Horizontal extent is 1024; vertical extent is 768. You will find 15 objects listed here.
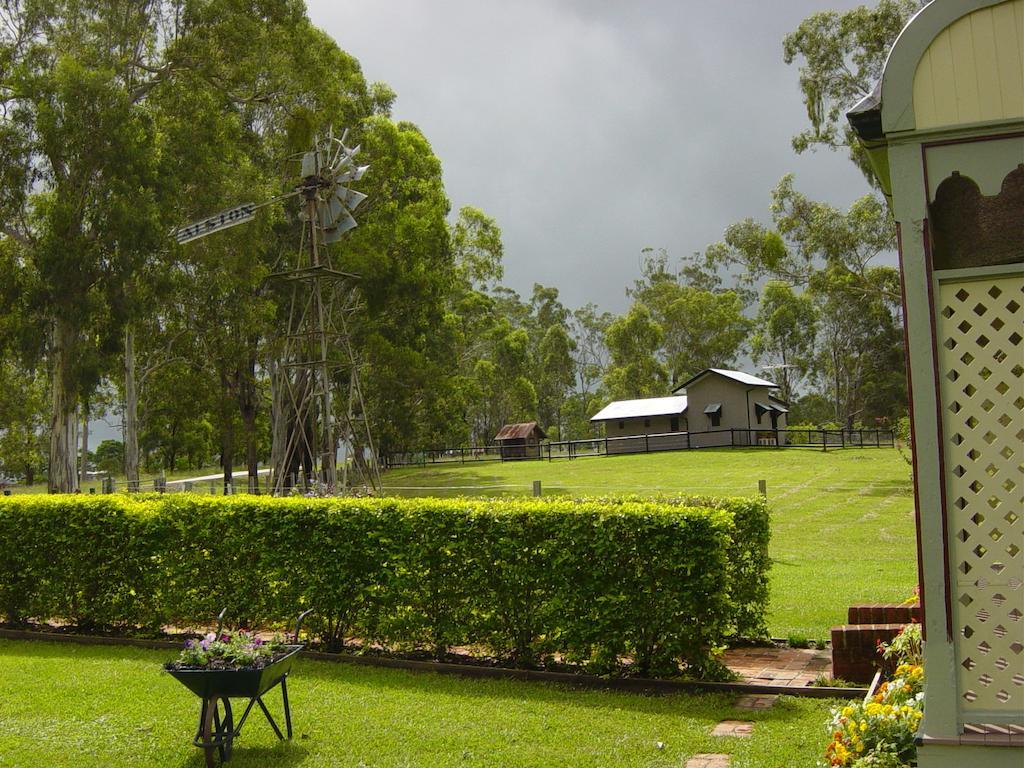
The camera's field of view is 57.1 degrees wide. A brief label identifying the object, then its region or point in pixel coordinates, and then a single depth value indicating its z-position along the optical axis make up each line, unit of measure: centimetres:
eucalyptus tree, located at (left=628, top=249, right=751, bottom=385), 7362
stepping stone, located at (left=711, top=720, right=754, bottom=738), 628
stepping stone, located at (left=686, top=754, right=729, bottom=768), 566
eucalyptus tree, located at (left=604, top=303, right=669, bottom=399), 6944
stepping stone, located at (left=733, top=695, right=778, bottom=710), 692
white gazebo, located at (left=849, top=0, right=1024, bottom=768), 419
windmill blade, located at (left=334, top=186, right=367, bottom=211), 2433
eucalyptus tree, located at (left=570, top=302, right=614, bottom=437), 9569
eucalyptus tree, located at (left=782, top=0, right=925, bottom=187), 3041
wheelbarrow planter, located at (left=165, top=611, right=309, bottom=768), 571
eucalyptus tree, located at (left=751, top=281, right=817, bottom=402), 7044
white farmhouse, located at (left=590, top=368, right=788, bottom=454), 4466
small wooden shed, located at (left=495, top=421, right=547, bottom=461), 5275
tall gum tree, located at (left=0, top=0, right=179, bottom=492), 2622
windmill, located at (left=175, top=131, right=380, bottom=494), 2389
